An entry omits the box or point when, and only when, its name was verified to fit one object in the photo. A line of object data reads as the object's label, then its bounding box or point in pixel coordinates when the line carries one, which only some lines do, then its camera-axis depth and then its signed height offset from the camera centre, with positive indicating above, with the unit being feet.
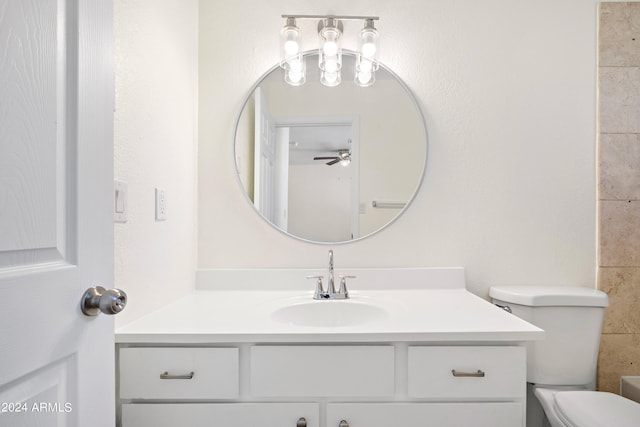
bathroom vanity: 3.02 -1.48
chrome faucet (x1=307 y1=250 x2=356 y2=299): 4.36 -1.02
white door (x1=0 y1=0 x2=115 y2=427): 1.66 +0.00
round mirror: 4.87 +0.82
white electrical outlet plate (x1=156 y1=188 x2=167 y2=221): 3.79 +0.04
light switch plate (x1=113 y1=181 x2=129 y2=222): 3.07 +0.06
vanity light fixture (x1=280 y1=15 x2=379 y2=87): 4.68 +2.19
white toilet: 4.15 -1.57
